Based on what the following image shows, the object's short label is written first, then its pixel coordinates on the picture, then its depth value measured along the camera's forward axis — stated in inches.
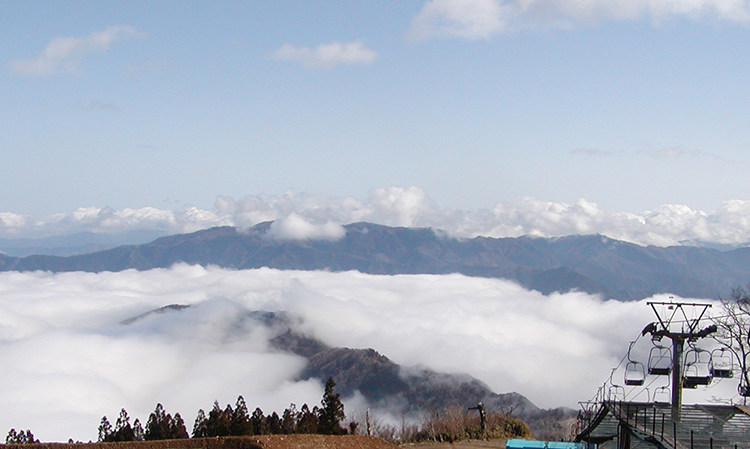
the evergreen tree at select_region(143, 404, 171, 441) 2375.7
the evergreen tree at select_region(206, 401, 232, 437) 2303.2
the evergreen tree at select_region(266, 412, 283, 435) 2361.5
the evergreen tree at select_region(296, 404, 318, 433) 2220.7
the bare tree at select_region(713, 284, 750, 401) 1360.7
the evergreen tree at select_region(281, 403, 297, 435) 2301.9
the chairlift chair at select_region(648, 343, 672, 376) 1218.3
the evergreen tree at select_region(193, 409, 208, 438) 2463.6
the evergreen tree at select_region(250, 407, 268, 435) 2405.4
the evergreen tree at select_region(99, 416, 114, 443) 2529.5
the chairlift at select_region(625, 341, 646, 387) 1257.4
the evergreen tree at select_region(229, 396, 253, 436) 2254.7
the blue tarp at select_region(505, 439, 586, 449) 1400.1
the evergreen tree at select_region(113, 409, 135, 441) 2418.7
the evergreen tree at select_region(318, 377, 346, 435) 2231.8
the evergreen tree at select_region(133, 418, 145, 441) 2635.3
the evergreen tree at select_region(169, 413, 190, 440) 2367.1
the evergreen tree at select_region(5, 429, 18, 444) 2090.3
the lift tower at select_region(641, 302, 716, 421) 1159.3
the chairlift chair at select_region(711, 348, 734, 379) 1162.0
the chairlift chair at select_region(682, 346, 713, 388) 1165.1
